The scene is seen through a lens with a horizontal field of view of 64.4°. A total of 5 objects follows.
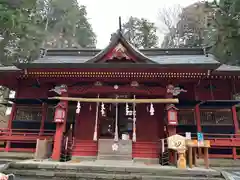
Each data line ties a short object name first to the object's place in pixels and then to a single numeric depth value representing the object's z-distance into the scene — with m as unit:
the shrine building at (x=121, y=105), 8.47
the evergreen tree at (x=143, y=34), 31.59
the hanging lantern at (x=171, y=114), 8.35
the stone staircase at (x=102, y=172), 6.35
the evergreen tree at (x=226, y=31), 17.17
